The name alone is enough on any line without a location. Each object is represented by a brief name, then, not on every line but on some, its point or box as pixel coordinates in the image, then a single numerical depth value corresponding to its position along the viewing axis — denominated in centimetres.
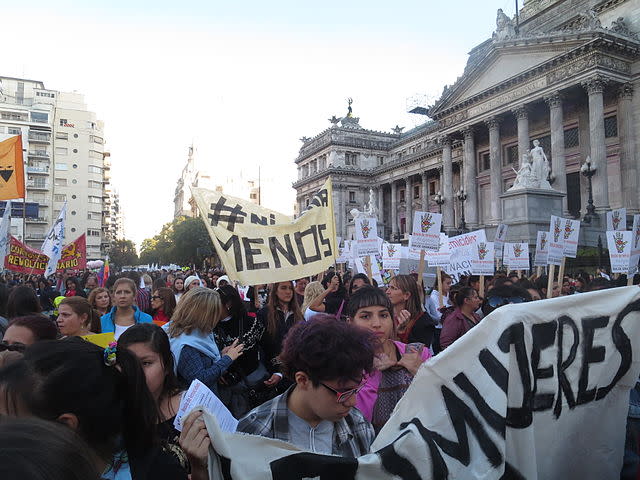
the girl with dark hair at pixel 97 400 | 170
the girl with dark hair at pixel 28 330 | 319
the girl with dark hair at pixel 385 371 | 275
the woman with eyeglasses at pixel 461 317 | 516
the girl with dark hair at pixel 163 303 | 686
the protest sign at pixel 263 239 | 479
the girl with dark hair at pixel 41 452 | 93
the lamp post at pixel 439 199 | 3568
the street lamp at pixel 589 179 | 2359
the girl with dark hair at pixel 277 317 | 465
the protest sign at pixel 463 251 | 1080
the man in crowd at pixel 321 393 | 205
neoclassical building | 2822
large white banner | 171
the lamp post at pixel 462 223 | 3247
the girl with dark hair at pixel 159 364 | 270
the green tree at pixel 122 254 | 8174
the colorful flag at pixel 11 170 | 1042
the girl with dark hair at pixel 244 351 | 405
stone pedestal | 1833
